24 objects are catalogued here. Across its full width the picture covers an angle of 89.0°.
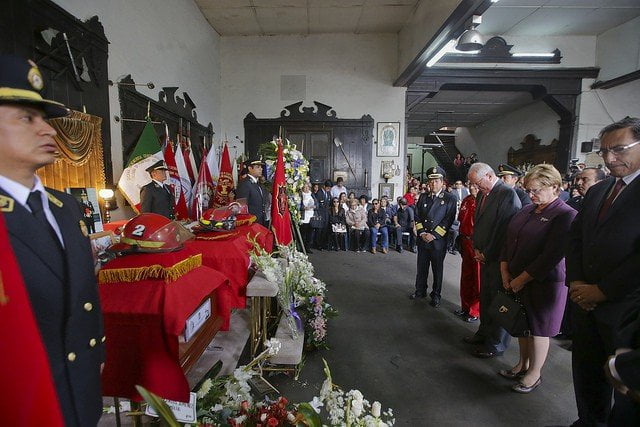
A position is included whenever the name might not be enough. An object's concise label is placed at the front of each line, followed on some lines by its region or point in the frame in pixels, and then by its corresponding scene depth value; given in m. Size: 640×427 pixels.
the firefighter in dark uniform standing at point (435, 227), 4.01
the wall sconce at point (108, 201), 3.33
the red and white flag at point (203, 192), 5.32
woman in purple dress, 2.20
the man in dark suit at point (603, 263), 1.55
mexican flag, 3.81
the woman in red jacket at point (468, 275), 3.62
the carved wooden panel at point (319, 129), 8.76
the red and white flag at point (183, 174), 4.95
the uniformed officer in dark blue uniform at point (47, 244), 0.83
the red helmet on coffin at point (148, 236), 1.59
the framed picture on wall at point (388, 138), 8.70
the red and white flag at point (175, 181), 4.64
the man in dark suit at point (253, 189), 4.40
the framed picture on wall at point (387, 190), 8.83
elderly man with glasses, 2.80
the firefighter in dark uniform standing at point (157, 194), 3.64
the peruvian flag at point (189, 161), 5.52
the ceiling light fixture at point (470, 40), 4.79
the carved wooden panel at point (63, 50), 2.45
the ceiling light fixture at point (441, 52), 5.75
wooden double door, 8.82
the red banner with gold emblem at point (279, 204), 3.85
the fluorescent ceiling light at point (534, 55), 7.94
